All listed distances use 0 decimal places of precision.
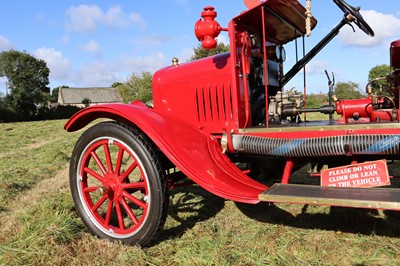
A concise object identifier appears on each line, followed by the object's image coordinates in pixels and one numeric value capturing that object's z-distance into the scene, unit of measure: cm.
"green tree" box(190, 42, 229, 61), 2996
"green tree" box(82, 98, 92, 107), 5672
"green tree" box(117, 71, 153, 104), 4856
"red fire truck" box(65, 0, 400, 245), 250
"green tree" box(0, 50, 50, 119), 4578
